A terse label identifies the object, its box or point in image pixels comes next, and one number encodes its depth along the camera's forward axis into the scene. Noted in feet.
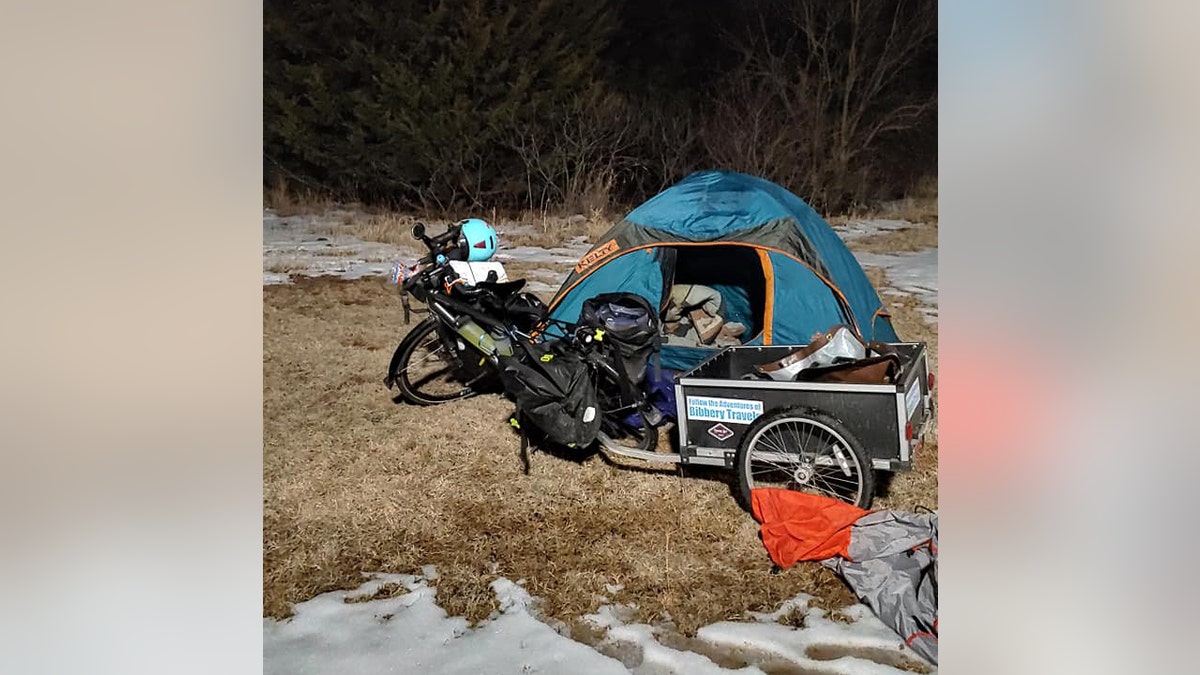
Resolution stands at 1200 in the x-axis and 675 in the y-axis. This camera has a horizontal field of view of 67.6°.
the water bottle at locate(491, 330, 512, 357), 8.29
